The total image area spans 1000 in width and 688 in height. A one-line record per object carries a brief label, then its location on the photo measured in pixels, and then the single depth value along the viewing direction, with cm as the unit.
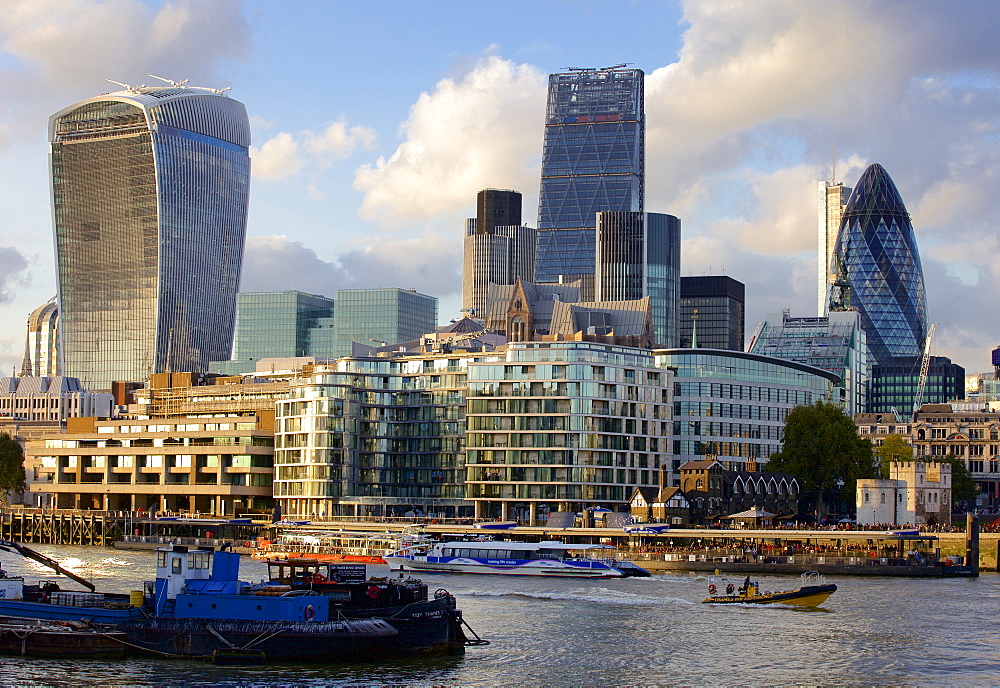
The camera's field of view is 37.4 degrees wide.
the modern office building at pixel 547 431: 18488
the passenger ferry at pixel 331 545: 15150
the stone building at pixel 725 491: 17388
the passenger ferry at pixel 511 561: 12794
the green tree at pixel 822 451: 19150
